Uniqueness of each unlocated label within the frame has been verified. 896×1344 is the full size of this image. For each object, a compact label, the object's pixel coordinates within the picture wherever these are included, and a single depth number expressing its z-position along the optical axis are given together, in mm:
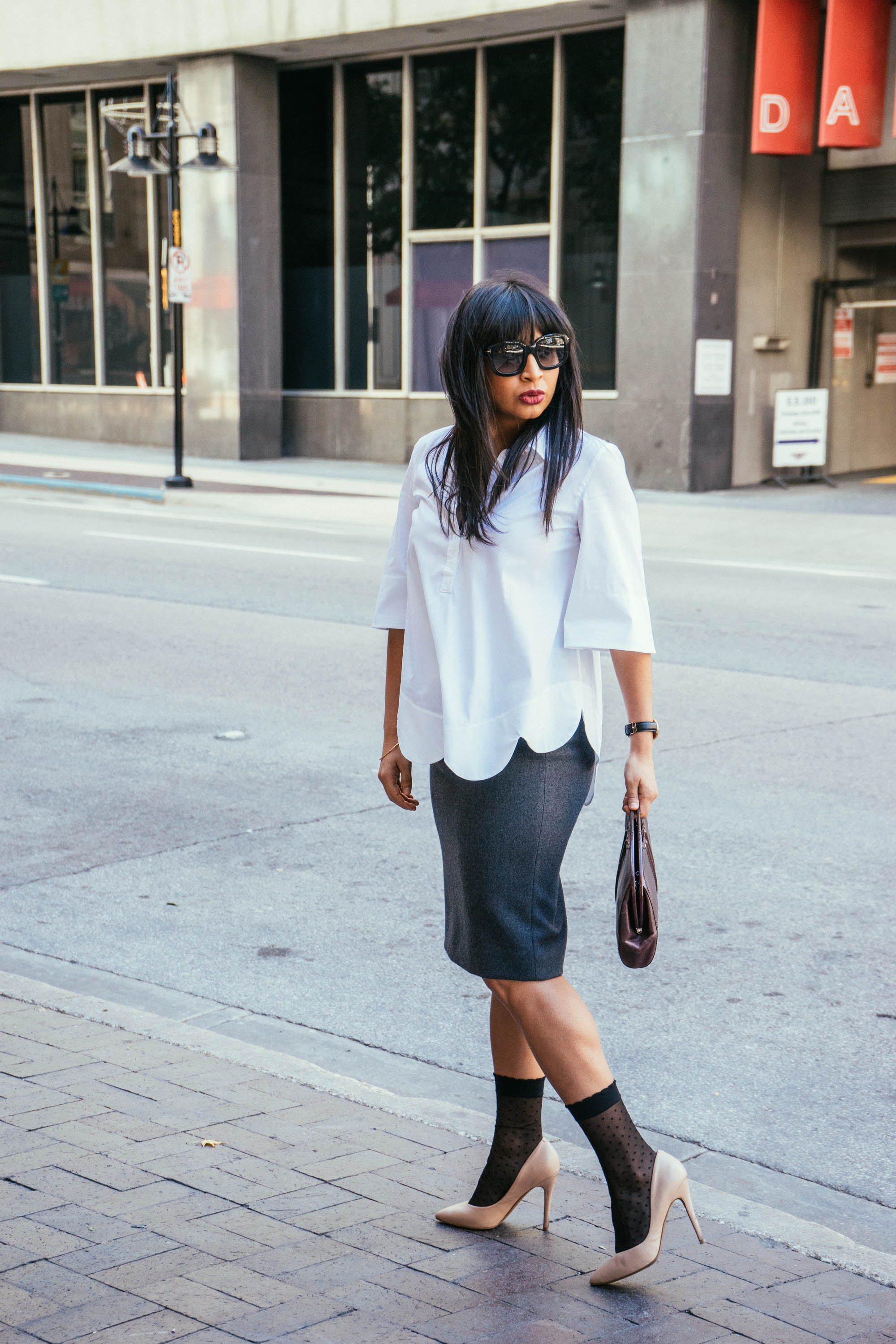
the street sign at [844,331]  23469
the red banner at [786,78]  20250
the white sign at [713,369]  21391
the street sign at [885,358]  24359
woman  2967
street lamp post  21062
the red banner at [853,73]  19828
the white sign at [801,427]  22422
